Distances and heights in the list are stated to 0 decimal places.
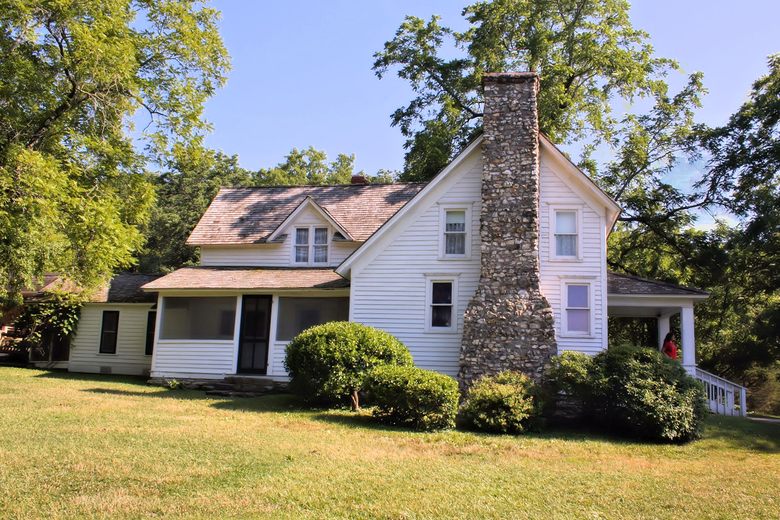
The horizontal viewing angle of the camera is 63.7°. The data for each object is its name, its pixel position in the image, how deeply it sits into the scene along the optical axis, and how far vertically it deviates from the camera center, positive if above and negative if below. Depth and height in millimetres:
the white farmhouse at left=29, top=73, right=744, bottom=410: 16125 +1919
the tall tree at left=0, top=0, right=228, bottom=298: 15570 +5771
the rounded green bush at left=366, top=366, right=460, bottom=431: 12680 -1086
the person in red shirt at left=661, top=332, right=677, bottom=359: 17906 +246
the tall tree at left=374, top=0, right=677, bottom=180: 26969 +12659
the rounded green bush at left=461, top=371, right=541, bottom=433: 12938 -1215
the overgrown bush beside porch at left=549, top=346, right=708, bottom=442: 12383 -768
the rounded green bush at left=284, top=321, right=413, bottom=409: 14664 -428
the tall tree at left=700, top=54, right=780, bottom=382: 21312 +4755
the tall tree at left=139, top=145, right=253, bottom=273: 37906 +8051
